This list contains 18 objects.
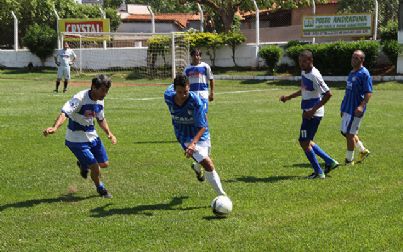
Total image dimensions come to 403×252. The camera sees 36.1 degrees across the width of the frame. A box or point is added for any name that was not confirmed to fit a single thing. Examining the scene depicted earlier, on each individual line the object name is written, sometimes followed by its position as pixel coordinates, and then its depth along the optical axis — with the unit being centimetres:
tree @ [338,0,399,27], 4681
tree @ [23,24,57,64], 3859
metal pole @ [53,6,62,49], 3662
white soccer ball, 652
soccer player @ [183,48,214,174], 1170
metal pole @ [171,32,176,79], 3086
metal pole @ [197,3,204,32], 3731
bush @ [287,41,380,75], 2795
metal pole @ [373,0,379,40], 3023
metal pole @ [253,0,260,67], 3326
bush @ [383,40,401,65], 2807
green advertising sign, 3088
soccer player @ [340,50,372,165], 951
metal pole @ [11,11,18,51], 3672
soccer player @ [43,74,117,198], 731
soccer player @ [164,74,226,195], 677
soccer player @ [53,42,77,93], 2409
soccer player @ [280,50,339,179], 857
